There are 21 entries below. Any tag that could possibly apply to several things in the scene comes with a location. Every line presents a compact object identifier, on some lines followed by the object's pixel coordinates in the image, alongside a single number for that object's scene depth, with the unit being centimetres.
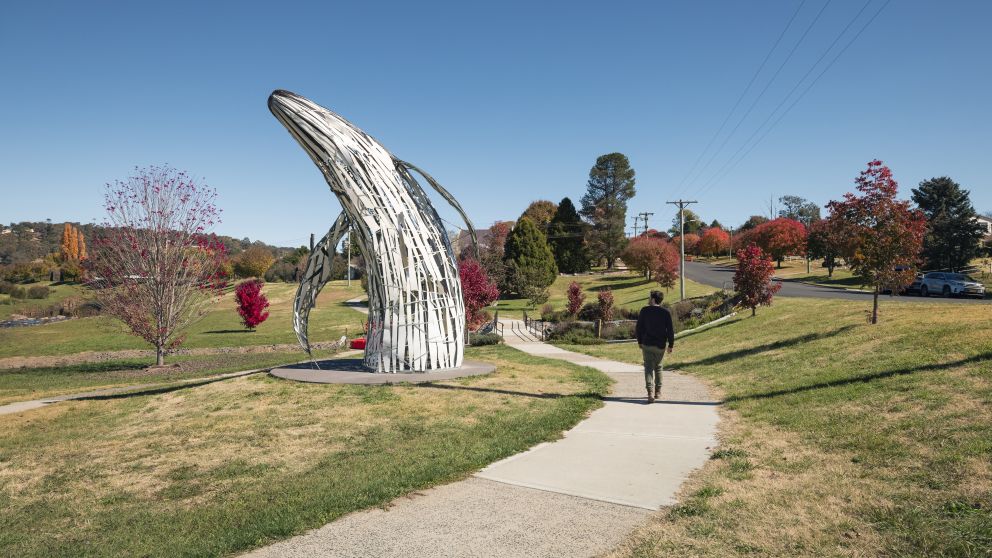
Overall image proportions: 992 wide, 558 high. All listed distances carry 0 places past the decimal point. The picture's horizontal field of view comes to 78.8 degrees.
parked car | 2817
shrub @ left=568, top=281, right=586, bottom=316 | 3322
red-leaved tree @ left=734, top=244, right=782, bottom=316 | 2331
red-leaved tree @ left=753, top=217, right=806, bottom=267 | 6091
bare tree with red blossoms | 1936
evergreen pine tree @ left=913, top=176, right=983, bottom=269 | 4606
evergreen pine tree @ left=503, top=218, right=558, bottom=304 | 4991
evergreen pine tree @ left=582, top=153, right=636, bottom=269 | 7050
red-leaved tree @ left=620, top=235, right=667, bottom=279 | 5422
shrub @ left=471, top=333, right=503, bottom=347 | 2431
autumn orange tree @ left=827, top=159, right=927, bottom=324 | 1499
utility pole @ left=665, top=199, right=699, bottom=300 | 3842
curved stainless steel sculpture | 1252
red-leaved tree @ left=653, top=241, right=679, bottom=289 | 4459
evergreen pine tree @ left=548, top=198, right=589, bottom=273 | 6650
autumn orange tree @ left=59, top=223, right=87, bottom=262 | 9382
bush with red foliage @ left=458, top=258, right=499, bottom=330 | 2390
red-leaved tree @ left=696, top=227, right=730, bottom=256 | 9438
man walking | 1008
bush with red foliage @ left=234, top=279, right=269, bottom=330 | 3212
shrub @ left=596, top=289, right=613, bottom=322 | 2944
